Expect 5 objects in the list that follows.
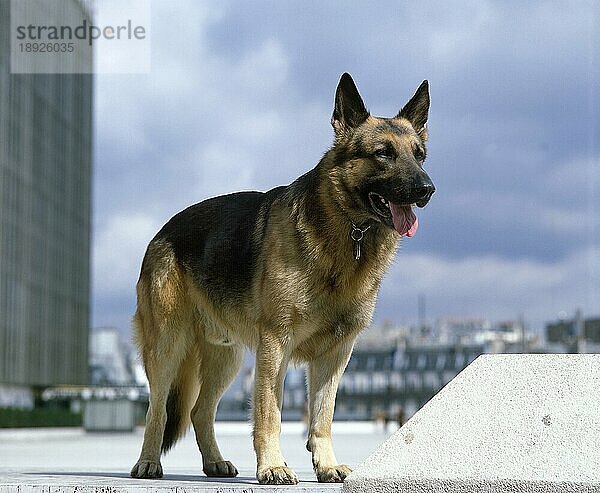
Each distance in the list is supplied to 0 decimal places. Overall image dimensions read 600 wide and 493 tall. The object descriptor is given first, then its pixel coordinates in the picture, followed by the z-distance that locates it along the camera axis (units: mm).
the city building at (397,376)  109125
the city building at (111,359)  105625
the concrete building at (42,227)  65375
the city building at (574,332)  69750
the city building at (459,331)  123312
